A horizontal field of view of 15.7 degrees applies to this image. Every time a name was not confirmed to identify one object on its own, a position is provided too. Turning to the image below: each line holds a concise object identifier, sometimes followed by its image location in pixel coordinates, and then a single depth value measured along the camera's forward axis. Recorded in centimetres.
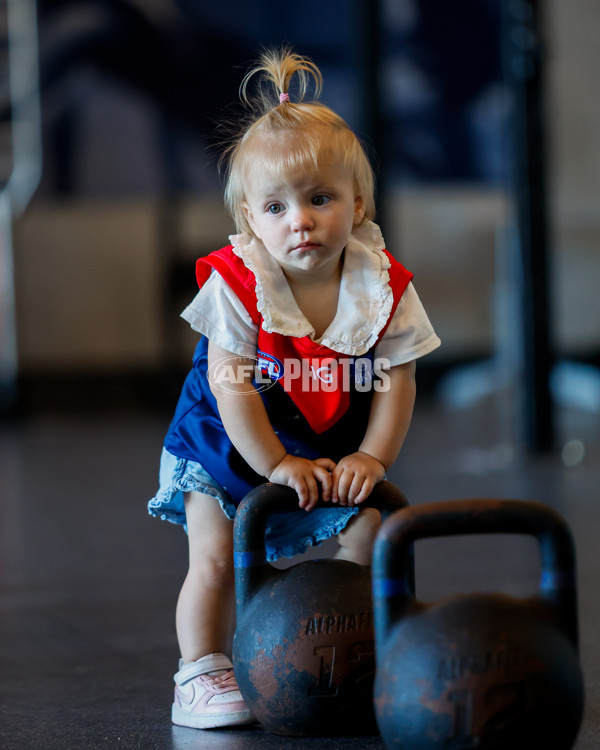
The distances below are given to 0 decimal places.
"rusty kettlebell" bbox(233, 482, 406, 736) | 262
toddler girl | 270
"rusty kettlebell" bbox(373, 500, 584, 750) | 242
